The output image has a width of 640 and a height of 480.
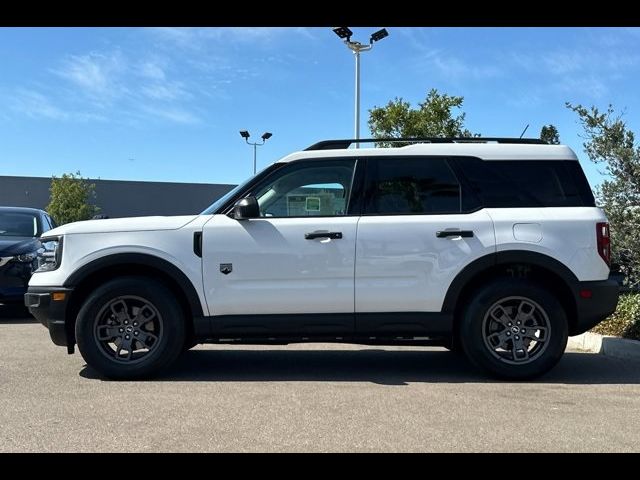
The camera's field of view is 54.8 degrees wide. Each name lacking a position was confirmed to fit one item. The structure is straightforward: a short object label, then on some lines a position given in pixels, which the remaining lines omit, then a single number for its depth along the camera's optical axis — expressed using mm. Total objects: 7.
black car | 8508
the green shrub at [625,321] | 6914
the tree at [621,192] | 7348
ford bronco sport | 5348
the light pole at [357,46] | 16812
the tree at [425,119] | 15500
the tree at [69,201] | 32969
